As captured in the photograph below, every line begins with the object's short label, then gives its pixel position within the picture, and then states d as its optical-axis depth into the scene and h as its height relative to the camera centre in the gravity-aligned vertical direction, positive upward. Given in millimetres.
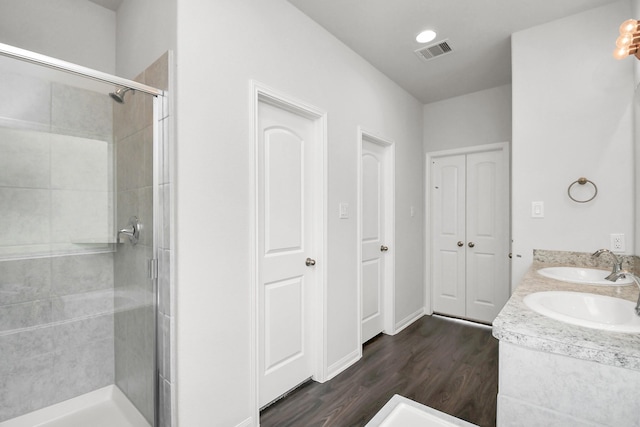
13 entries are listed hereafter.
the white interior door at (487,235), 3436 -255
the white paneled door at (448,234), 3740 -273
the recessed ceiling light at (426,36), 2412 +1430
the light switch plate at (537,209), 2350 +25
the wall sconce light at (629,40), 1498 +868
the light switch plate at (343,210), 2488 +22
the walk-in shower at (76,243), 1545 -166
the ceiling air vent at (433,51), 2604 +1430
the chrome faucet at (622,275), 1473 -308
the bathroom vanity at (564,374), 823 -470
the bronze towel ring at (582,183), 2158 +190
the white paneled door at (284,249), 1995 -252
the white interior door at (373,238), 2969 -259
